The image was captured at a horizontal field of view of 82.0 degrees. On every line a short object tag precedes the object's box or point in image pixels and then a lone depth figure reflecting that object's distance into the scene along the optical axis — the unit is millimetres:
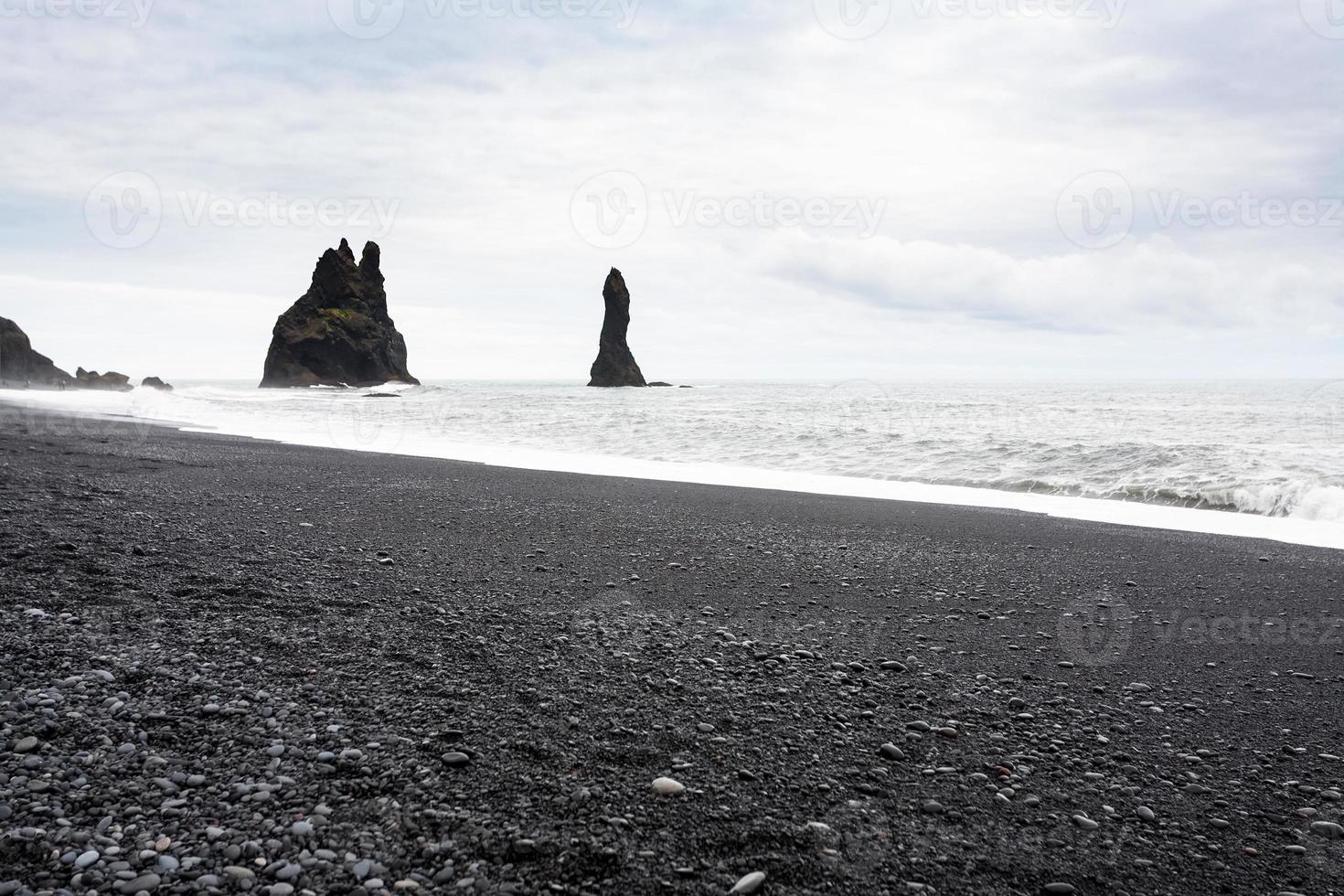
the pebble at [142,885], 2160
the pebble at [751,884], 2314
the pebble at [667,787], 2838
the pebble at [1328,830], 2764
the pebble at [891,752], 3193
